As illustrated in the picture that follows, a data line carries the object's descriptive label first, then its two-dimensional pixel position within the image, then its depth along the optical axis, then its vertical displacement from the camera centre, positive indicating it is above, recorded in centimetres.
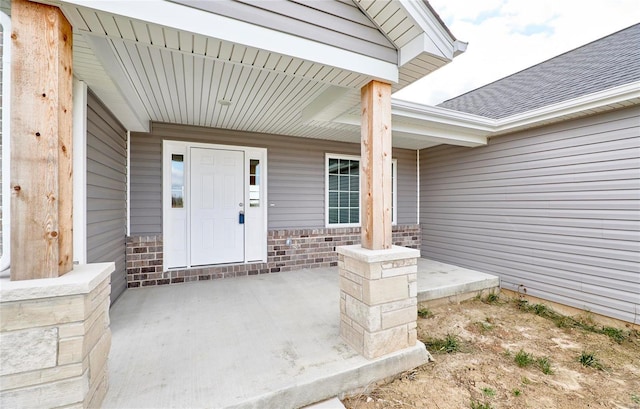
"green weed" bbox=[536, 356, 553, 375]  233 -148
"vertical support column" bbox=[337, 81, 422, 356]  210 -52
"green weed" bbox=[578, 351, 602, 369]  243 -148
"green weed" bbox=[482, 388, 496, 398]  203 -147
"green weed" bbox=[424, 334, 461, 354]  260 -144
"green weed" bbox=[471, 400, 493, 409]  188 -146
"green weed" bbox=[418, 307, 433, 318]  340 -143
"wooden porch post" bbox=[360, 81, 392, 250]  224 +33
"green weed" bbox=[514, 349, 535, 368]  242 -147
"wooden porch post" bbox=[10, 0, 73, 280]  130 +33
